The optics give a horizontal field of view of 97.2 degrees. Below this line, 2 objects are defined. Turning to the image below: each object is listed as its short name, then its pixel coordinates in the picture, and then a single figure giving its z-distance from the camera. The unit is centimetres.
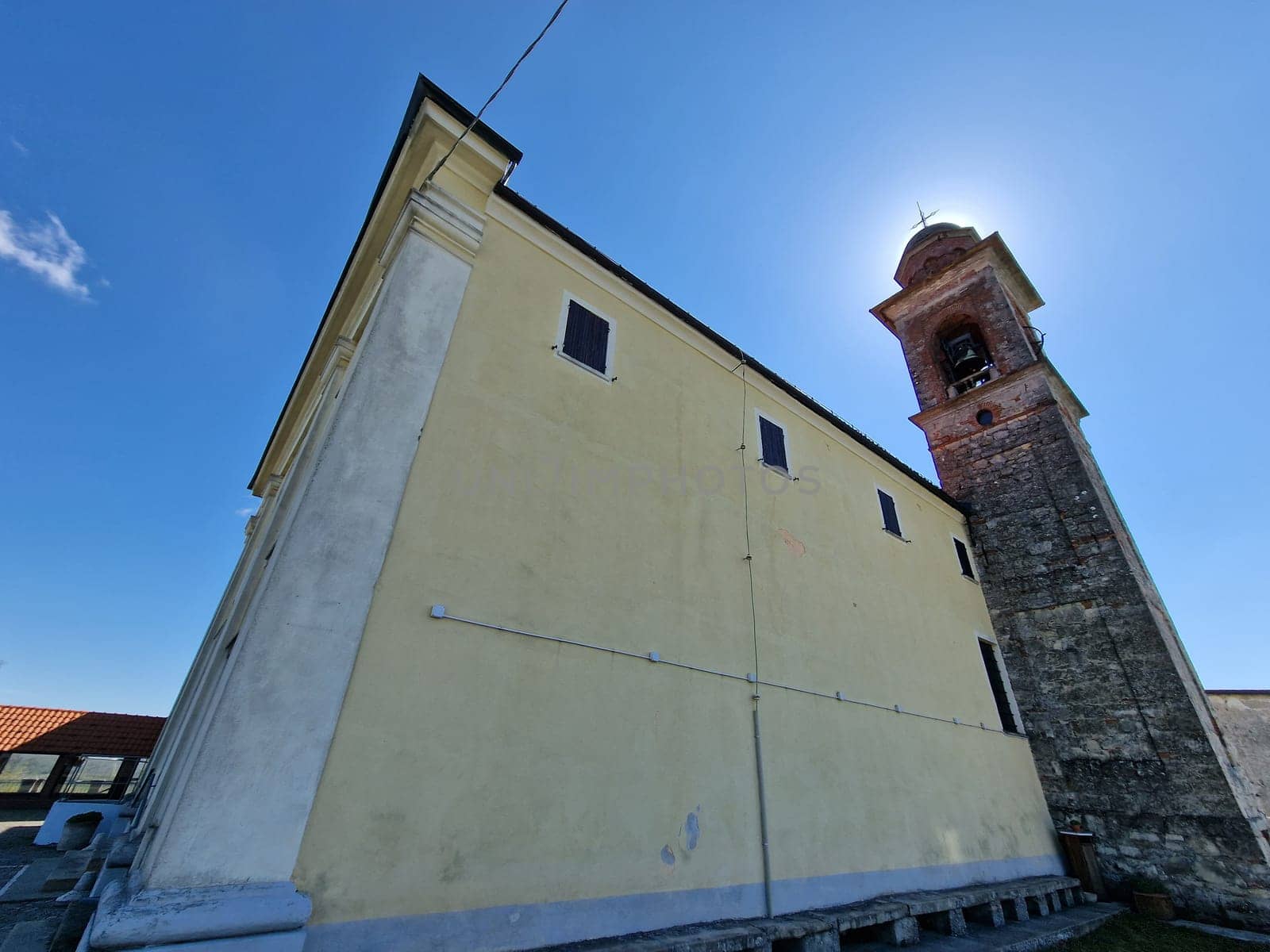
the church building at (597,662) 298
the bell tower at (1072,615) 729
